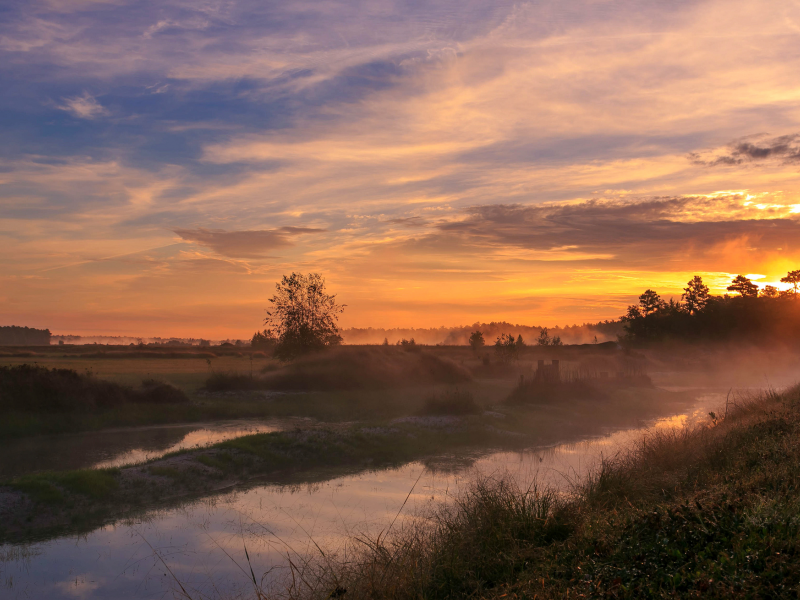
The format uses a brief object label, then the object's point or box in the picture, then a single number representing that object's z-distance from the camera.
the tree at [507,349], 54.31
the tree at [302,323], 48.84
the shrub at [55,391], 23.67
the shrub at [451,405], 25.95
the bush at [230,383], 36.41
